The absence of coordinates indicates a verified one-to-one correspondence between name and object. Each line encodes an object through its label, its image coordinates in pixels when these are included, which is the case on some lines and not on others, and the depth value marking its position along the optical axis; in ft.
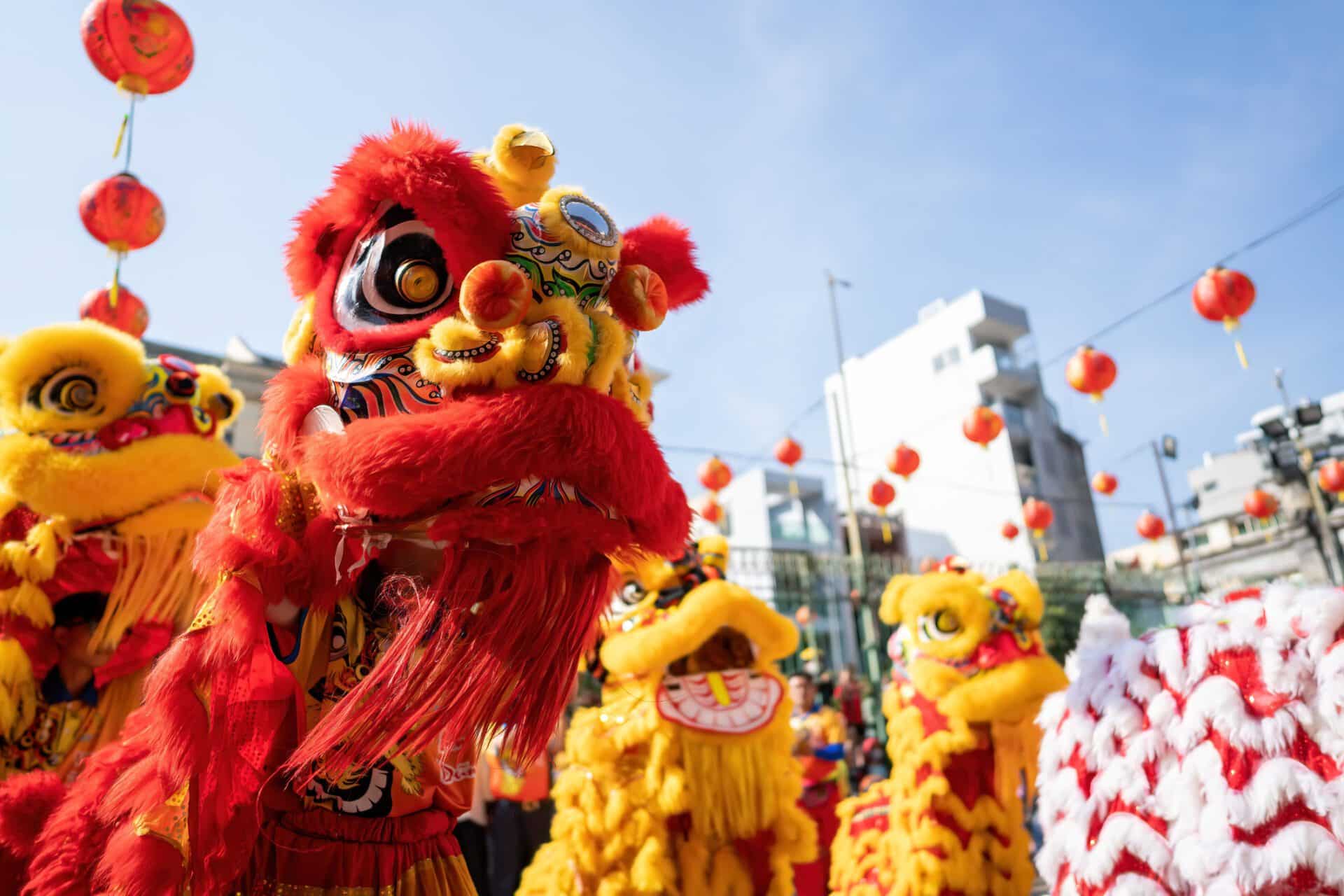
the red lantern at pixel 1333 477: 36.75
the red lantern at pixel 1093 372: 27.02
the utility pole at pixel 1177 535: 58.08
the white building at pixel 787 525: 56.85
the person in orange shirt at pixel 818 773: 12.60
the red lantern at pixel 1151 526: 46.91
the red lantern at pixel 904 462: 33.76
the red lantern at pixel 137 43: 10.63
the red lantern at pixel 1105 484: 42.93
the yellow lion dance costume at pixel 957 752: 9.46
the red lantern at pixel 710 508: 33.57
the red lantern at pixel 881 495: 36.29
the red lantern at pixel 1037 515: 39.73
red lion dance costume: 3.34
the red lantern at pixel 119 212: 11.64
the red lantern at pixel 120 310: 12.16
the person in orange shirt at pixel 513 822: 14.38
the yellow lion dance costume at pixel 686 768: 8.09
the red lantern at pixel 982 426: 31.91
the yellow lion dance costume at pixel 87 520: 6.17
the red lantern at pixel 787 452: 36.96
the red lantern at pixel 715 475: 34.60
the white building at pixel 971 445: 79.10
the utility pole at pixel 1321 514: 38.19
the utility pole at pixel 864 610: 34.99
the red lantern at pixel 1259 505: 41.27
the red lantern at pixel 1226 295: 20.95
